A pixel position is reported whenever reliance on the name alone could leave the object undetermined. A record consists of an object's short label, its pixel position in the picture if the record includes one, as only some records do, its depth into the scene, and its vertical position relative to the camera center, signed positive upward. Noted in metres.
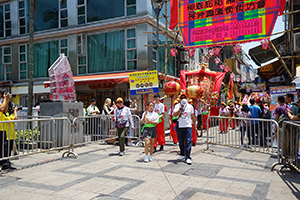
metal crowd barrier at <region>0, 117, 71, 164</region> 6.48 -0.96
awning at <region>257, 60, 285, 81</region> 15.52 +1.77
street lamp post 13.15 +4.86
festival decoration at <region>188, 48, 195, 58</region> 12.24 +2.26
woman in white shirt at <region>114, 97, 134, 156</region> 8.70 -0.70
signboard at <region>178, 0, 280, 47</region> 8.94 +2.90
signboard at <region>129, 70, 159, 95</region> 10.41 +0.68
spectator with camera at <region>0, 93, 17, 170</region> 6.44 -0.96
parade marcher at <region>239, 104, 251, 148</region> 10.17 -0.61
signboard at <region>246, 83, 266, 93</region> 22.98 +1.01
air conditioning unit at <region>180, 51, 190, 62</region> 20.89 +3.48
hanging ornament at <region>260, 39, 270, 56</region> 9.69 +2.11
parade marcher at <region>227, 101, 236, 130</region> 15.69 -0.67
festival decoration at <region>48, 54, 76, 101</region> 10.56 +0.71
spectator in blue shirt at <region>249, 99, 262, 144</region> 10.19 -0.52
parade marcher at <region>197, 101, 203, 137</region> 12.69 -0.85
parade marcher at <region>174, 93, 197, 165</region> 7.35 -0.74
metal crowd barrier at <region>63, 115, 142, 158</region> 10.08 -1.28
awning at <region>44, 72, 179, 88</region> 15.01 +1.23
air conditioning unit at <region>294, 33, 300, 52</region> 12.58 +2.79
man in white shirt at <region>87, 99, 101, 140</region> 10.03 -1.07
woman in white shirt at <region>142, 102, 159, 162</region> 7.59 -0.86
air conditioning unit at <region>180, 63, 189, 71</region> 21.08 +2.66
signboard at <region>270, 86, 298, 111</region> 11.56 +0.32
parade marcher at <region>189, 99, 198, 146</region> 9.98 -1.52
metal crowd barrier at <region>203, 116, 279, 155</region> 8.82 -1.24
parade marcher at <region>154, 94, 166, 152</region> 8.99 -0.87
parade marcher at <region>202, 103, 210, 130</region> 12.37 -0.70
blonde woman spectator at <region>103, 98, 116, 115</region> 11.29 -0.45
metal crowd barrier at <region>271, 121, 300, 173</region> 5.67 -1.15
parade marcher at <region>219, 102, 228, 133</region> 8.95 -0.98
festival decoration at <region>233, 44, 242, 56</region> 11.36 +2.24
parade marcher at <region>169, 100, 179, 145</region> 10.42 -1.45
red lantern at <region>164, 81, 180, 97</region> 9.91 +0.41
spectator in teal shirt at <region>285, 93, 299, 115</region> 7.72 -0.19
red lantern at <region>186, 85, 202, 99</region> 10.36 +0.26
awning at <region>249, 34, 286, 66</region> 15.30 +2.84
